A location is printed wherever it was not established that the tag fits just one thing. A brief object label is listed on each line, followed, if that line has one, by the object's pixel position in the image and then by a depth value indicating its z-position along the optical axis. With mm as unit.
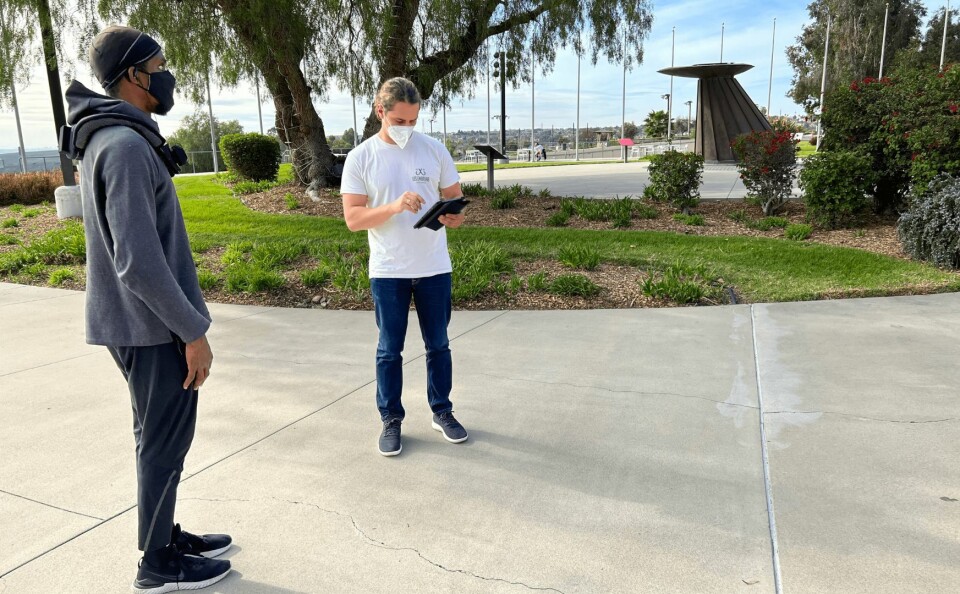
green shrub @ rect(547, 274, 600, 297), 6734
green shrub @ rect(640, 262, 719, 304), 6578
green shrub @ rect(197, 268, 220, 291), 7488
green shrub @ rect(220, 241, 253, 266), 8475
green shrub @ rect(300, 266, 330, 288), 7281
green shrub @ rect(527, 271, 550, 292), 6930
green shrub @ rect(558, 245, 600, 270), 7543
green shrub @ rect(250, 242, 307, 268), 8102
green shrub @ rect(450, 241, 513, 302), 6832
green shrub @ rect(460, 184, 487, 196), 13336
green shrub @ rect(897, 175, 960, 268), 7051
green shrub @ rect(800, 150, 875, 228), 9109
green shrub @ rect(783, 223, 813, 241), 8984
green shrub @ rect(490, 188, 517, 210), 11680
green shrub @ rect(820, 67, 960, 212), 8398
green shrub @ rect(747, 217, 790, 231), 9685
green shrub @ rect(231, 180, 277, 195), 15070
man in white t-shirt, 3350
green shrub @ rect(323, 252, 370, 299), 6953
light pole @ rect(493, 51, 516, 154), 12602
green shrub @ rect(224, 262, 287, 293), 7199
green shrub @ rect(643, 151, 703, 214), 10938
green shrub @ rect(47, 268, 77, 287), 8078
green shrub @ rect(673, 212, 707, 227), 9992
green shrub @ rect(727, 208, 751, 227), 10141
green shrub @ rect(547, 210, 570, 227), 10281
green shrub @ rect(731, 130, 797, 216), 10375
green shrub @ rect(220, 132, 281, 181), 17359
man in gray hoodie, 2047
